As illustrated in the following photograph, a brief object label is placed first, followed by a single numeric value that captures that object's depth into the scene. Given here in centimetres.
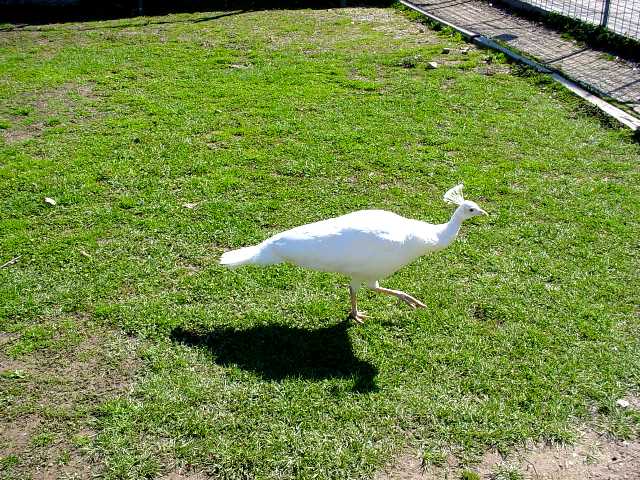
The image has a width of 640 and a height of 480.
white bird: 446
